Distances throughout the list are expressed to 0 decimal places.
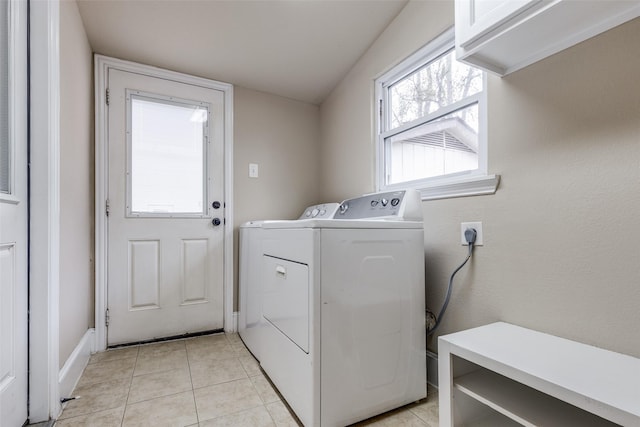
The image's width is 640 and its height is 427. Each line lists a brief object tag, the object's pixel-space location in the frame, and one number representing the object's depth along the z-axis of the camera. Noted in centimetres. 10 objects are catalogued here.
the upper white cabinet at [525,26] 90
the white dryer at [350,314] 115
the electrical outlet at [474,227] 134
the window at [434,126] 143
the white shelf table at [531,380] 73
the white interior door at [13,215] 106
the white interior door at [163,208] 204
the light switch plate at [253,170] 245
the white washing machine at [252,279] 179
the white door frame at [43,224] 121
